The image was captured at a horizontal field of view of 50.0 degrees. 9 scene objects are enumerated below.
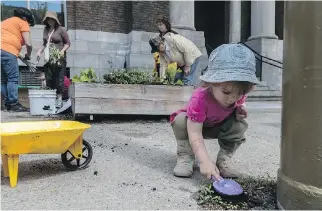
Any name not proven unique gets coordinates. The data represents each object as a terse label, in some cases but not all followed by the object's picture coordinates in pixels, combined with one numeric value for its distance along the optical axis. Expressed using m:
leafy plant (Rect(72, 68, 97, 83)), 4.91
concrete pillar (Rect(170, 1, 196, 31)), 9.58
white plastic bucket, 5.80
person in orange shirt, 6.19
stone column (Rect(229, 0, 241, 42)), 13.08
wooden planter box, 4.76
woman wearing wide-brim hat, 6.40
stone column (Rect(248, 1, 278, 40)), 11.28
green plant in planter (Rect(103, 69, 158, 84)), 5.04
